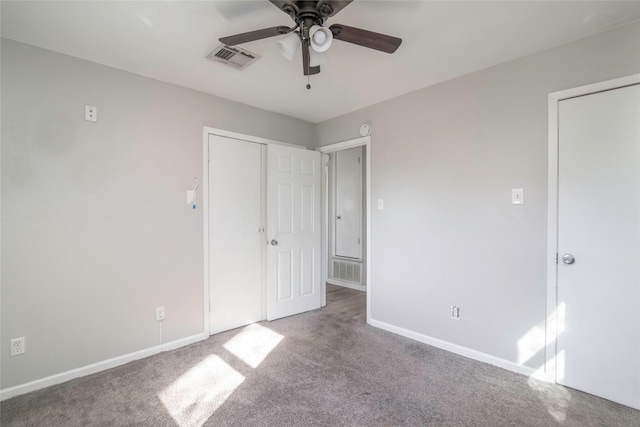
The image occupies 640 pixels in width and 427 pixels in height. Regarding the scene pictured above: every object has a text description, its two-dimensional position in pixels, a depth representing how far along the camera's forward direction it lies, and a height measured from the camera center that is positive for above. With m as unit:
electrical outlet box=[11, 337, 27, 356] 2.06 -0.94
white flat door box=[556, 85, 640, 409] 1.90 -0.24
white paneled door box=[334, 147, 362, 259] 4.98 +0.12
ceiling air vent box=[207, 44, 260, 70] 2.18 +1.18
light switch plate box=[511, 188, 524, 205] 2.32 +0.11
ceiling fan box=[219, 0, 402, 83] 1.48 +0.97
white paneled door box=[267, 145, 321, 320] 3.45 -0.25
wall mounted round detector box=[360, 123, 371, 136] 3.35 +0.91
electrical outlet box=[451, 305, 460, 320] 2.67 -0.92
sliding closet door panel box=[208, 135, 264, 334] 3.06 -0.24
